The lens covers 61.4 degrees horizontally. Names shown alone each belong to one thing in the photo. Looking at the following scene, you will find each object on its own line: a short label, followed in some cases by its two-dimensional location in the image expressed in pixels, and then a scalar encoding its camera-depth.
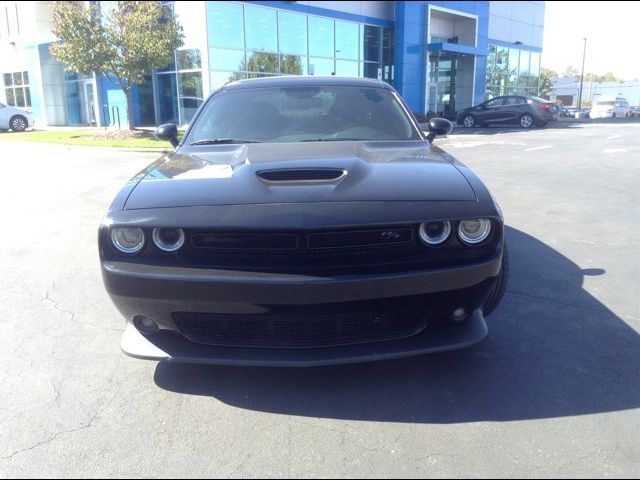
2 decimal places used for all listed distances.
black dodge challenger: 2.44
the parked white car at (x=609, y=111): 38.66
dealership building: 21.70
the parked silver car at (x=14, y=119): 24.47
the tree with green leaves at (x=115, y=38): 17.41
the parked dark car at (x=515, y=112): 23.86
